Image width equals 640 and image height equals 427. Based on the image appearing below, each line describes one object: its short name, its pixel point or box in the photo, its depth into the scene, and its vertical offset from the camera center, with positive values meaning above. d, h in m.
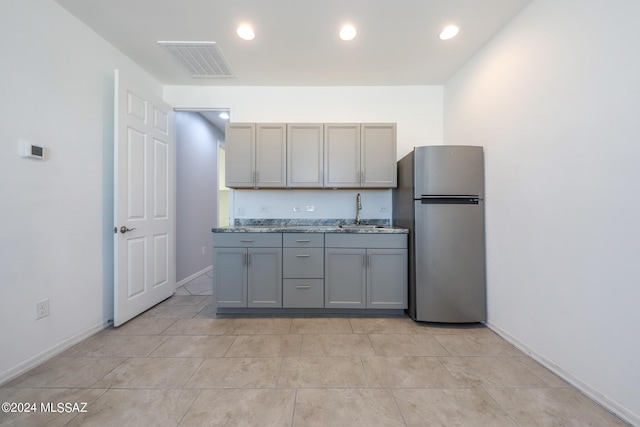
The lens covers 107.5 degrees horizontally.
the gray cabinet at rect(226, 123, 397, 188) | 2.73 +0.72
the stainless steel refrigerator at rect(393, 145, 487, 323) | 2.24 -0.18
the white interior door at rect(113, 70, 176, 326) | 2.21 +0.17
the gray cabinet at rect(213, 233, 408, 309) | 2.45 -0.59
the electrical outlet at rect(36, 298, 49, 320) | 1.69 -0.68
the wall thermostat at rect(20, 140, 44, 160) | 1.60 +0.46
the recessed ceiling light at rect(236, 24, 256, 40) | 2.05 +1.64
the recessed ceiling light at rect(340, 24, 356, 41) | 2.05 +1.63
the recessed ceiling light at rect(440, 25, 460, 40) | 2.06 +1.64
